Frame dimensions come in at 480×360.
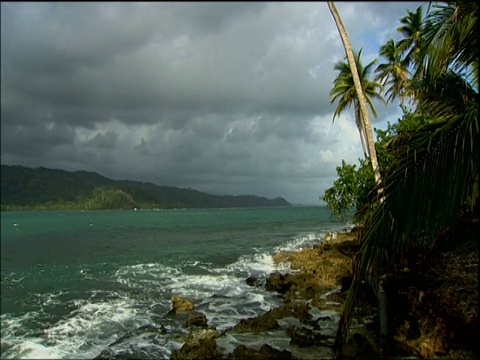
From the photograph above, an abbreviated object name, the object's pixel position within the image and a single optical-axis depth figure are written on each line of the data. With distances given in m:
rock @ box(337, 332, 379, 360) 8.59
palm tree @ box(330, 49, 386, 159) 22.70
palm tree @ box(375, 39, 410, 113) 29.84
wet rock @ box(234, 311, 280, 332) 12.14
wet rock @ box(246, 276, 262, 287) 19.83
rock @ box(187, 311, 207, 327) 13.10
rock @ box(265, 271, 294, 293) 18.14
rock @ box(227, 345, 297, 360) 9.20
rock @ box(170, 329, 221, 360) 9.81
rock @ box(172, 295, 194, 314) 15.11
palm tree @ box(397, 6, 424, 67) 29.05
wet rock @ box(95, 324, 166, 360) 10.92
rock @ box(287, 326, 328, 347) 10.47
